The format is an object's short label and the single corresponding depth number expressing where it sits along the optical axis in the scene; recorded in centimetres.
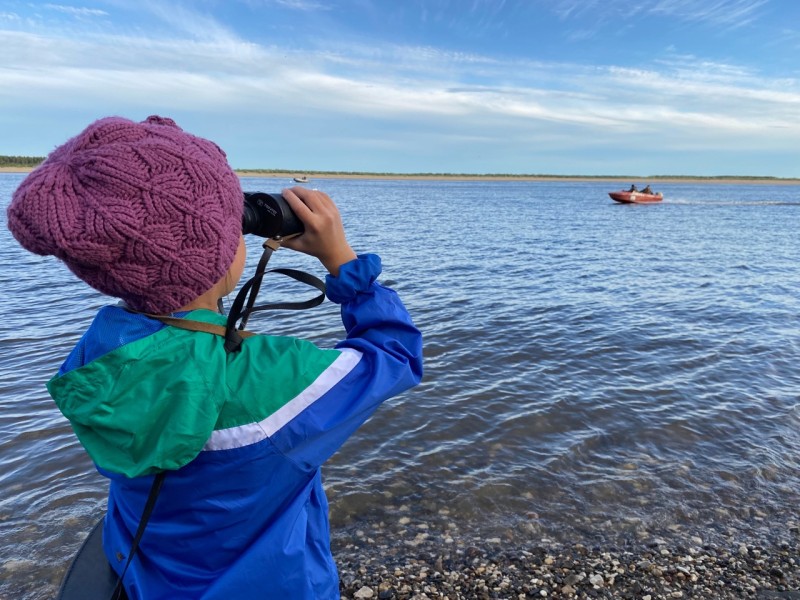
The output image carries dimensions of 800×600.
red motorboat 5941
